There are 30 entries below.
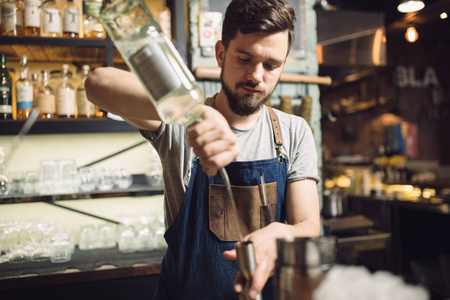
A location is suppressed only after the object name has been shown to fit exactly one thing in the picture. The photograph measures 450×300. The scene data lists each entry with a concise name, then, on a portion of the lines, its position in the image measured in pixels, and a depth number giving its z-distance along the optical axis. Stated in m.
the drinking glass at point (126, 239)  2.29
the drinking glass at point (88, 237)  2.38
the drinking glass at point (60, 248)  2.14
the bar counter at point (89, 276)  1.99
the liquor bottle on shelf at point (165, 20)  2.45
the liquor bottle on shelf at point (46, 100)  2.32
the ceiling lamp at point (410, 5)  3.72
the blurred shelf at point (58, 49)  2.24
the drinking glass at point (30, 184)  2.29
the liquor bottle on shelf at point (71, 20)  2.31
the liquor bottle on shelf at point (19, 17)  2.31
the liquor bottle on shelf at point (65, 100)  2.33
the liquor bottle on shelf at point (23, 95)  2.25
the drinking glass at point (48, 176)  2.30
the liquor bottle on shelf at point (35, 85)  2.31
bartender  1.19
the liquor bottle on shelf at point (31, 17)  2.24
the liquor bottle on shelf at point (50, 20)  2.27
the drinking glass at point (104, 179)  2.38
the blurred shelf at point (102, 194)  2.21
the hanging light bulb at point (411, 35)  4.50
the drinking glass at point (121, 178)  2.45
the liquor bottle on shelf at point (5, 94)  2.23
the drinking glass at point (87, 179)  2.35
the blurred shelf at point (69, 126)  2.22
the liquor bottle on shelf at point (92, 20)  2.34
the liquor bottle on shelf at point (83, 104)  2.40
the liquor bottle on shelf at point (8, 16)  2.21
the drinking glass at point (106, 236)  2.41
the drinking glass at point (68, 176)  2.33
